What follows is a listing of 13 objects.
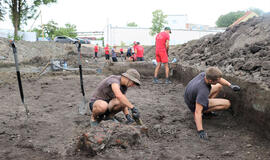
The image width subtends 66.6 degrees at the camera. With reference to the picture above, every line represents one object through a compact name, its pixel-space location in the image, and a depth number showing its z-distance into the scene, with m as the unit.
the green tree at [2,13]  16.86
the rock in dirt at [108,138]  2.12
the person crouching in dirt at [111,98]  2.54
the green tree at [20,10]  16.41
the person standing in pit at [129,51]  12.77
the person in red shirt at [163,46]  5.74
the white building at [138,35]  29.41
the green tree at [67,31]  39.55
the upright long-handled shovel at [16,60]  3.19
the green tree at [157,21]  23.89
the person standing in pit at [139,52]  9.76
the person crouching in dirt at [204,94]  2.54
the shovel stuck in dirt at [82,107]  3.60
